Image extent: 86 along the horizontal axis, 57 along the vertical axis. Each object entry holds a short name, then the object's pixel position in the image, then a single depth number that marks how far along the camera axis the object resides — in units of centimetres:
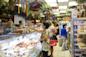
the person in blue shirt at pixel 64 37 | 590
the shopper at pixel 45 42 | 294
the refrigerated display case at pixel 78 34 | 197
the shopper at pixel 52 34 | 353
